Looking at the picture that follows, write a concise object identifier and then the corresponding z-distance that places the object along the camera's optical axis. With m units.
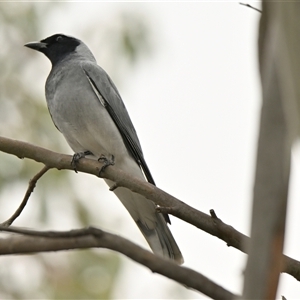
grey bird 7.92
